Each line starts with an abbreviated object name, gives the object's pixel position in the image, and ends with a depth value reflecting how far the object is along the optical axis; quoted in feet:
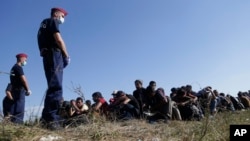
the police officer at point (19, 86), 15.46
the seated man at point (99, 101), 19.58
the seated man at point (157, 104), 20.16
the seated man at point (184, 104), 23.14
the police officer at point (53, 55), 11.60
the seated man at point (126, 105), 20.14
